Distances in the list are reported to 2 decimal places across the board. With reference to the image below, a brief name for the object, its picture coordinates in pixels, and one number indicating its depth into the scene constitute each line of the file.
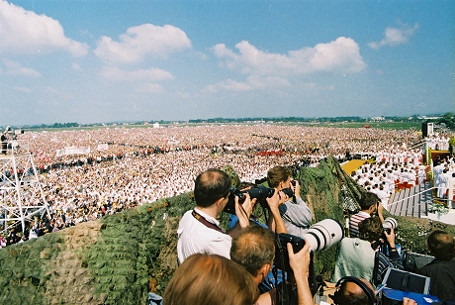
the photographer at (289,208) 2.97
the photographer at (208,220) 2.05
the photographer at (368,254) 2.93
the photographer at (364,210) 3.67
